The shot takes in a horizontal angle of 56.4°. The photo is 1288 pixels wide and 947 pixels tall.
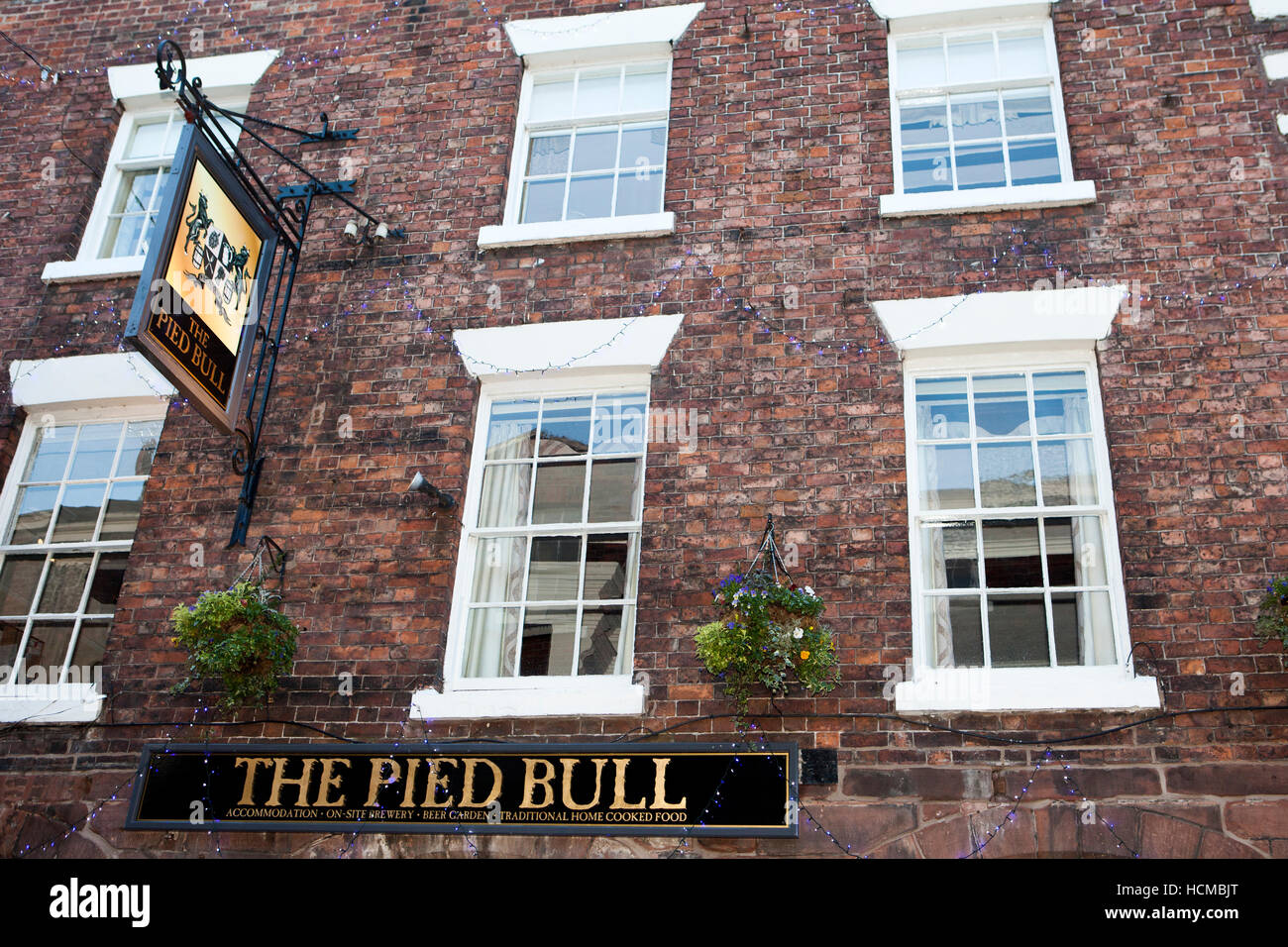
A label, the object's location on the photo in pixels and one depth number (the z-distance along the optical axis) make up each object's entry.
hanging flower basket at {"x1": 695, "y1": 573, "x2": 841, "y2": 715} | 6.14
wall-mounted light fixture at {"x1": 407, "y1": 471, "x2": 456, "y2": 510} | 7.00
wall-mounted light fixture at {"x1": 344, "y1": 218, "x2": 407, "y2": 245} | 8.34
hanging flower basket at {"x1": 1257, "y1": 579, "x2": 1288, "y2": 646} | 5.90
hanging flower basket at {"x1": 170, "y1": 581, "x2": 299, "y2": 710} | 6.56
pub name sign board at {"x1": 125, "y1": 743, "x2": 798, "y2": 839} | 6.21
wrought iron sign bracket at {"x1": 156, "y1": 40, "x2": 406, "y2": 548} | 7.24
